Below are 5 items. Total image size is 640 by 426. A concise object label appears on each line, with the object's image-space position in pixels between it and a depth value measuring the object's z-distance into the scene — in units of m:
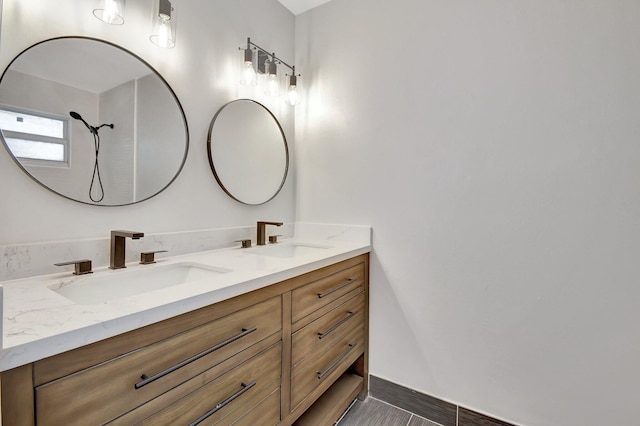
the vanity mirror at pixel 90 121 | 0.98
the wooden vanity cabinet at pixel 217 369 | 0.59
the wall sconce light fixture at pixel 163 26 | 1.23
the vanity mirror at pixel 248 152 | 1.62
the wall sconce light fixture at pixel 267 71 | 1.68
